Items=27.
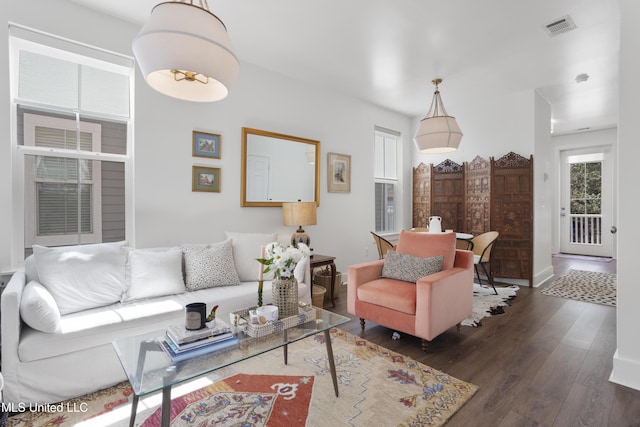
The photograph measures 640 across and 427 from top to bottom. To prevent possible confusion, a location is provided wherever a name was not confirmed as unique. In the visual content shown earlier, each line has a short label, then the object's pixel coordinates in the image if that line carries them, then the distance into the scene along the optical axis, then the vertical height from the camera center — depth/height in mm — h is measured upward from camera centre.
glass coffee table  1363 -715
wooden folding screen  4855 +158
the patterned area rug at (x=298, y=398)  1820 -1160
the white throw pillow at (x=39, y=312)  1878 -595
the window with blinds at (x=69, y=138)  2678 +645
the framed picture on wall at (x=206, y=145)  3408 +713
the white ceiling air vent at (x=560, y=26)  2949 +1750
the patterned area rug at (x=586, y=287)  4136 -1072
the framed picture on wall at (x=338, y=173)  4734 +577
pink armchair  2604 -706
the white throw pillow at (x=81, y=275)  2246 -467
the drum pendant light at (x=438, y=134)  3766 +917
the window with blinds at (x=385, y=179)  5777 +599
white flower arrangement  1993 -294
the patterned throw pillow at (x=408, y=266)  2996 -517
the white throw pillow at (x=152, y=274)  2555 -513
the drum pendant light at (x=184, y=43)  1451 +766
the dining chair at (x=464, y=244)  4484 -461
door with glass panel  7137 +242
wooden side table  3781 -615
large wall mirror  3846 +547
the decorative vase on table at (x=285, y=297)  2041 -540
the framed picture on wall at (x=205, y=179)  3406 +345
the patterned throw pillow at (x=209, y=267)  2836 -502
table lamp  3771 -53
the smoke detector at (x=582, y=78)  4204 +1781
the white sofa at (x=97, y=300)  1879 -669
